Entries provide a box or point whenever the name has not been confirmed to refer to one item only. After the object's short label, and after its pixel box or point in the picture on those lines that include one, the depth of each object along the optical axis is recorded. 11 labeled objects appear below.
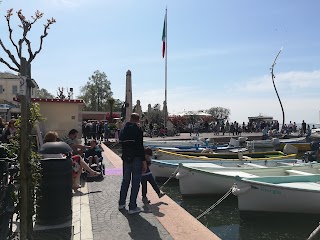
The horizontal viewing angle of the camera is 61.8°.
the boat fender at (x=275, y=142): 20.03
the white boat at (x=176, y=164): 10.06
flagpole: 27.18
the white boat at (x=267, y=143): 20.10
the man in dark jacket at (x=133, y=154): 4.72
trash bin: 4.04
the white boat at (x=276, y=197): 6.56
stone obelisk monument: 15.02
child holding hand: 5.67
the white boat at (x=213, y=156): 11.53
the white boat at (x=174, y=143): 17.10
